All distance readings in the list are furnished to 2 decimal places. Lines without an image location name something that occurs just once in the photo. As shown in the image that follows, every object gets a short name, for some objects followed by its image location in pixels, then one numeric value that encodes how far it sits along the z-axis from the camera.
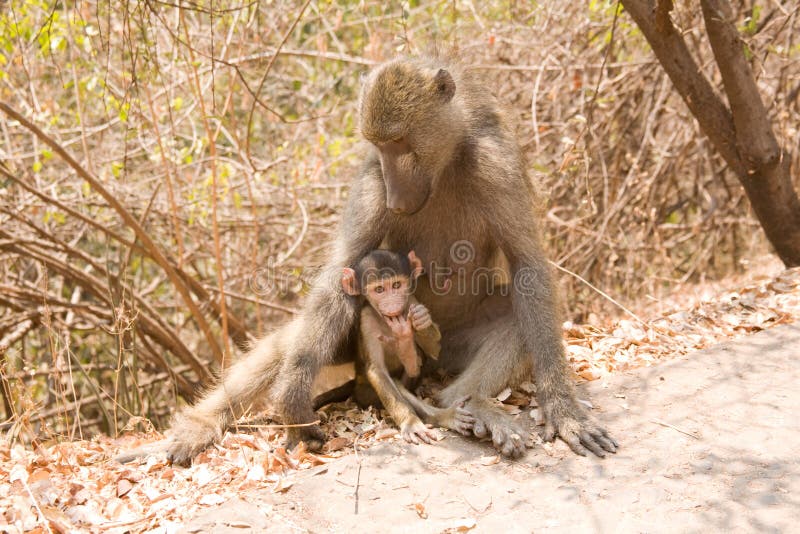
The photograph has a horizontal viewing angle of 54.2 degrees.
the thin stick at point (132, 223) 4.45
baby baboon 3.55
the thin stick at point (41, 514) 2.81
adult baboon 3.47
